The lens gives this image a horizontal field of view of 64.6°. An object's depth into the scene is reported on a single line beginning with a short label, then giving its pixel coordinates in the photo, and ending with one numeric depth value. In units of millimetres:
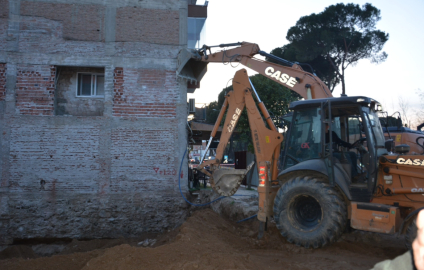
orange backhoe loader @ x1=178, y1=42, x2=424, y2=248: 5594
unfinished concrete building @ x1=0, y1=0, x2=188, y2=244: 10289
